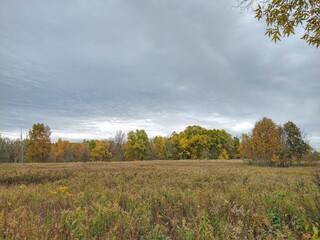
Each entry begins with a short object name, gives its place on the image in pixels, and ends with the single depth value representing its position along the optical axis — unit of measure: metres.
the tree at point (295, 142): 45.66
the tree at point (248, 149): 51.83
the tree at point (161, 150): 87.06
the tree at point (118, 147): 88.19
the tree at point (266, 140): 46.36
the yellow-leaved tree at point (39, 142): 62.37
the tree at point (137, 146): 80.44
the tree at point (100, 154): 81.48
